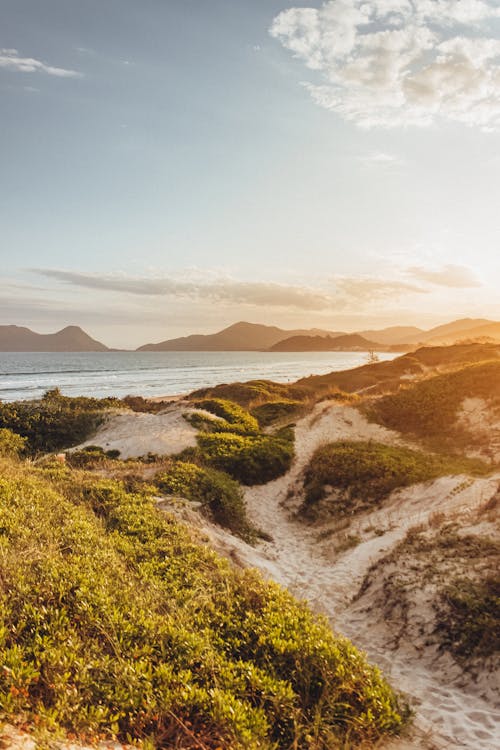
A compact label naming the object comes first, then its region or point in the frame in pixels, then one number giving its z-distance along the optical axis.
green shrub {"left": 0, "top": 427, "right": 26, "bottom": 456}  22.23
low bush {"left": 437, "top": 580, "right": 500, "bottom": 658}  7.33
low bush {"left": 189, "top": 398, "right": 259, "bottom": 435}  28.14
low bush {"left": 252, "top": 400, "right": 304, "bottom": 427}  34.84
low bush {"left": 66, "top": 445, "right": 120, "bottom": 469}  19.56
